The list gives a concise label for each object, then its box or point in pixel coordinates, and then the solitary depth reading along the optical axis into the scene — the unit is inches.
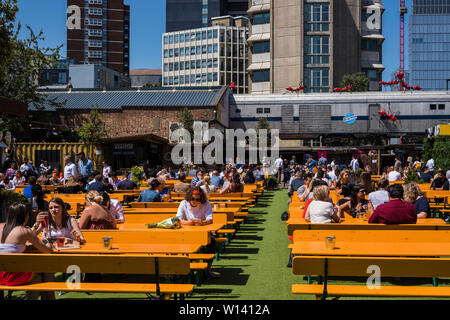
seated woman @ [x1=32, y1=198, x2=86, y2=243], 295.4
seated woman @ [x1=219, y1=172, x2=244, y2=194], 664.4
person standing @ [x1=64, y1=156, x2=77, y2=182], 775.5
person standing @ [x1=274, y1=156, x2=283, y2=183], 1328.7
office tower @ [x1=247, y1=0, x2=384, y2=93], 3211.1
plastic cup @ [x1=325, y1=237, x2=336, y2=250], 273.4
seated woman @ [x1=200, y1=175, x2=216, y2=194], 650.9
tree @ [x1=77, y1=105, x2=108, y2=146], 1520.7
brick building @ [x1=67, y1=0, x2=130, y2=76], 4862.2
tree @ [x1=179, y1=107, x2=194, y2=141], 1894.6
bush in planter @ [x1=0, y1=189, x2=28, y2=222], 393.4
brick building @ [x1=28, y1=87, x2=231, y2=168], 2003.4
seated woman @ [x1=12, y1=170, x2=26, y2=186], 778.2
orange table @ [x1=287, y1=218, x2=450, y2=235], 329.1
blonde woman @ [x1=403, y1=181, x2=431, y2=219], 397.1
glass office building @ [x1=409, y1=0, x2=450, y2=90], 7352.4
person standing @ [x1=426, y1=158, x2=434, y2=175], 1022.4
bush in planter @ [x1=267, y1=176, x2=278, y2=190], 1253.1
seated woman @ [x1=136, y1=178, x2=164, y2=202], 533.6
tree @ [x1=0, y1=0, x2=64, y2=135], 1488.7
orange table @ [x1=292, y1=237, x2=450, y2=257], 267.1
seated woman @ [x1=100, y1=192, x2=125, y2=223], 400.8
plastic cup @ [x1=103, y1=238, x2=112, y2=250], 284.4
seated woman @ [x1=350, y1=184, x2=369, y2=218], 424.2
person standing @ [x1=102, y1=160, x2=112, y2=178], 898.7
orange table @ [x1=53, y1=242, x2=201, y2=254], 276.8
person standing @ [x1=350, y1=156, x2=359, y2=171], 1151.6
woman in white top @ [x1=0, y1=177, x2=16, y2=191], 659.4
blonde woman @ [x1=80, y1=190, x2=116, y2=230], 347.6
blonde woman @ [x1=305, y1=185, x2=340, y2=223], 350.9
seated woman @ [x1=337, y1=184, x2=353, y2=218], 417.1
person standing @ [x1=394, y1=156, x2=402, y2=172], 1071.6
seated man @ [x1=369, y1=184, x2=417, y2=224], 337.1
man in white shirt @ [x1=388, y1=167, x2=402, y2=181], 796.6
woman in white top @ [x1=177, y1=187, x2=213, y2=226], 374.9
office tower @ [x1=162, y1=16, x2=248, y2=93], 5064.0
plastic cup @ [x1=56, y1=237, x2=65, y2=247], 287.7
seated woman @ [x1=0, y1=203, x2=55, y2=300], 244.5
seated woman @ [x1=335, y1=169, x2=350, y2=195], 549.7
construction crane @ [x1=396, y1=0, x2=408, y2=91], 5582.7
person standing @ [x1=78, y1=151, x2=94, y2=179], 803.4
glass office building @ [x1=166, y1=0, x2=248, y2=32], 5762.8
